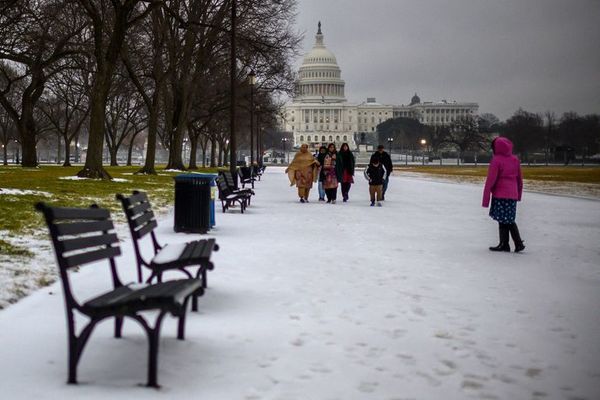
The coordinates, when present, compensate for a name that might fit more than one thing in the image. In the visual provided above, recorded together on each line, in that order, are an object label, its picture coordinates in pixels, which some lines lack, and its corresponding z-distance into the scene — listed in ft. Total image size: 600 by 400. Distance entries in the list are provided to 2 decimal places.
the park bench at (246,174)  85.69
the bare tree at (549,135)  382.20
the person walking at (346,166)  73.36
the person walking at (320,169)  73.34
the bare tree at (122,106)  150.81
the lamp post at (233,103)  81.61
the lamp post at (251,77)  116.53
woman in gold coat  70.54
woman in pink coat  35.22
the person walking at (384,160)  69.31
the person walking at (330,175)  71.10
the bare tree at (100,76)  82.12
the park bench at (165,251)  20.36
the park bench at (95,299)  14.11
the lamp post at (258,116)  150.70
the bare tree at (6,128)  218.38
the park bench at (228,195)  55.25
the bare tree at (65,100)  154.16
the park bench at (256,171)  134.10
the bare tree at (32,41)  92.79
